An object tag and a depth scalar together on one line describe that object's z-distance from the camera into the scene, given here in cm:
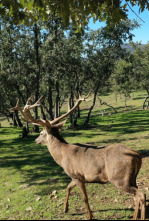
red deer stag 521
